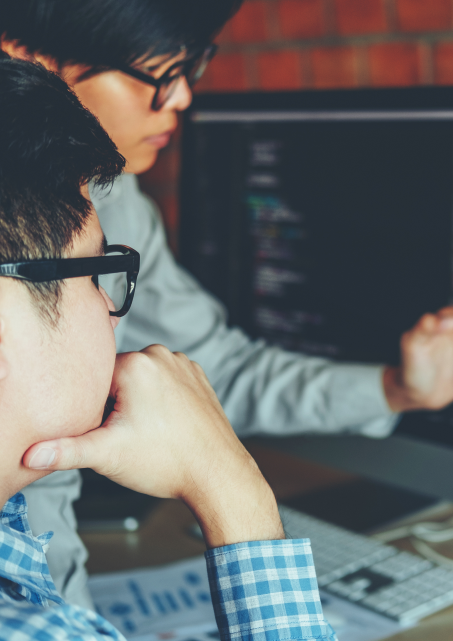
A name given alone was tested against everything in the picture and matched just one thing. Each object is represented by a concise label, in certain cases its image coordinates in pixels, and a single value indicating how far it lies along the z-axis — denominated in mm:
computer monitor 986
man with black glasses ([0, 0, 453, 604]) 816
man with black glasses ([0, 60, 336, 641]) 509
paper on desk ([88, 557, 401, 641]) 816
